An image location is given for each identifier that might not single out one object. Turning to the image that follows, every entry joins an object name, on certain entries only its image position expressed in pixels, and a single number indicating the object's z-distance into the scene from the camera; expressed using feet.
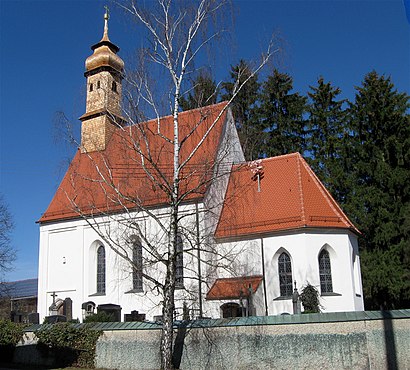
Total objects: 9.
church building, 61.52
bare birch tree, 39.99
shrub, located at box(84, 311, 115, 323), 54.70
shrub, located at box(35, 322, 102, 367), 46.73
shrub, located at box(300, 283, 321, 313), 57.98
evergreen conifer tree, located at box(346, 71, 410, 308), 83.87
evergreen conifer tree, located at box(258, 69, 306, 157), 115.14
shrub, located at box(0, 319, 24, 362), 52.90
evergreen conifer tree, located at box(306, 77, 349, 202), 104.47
